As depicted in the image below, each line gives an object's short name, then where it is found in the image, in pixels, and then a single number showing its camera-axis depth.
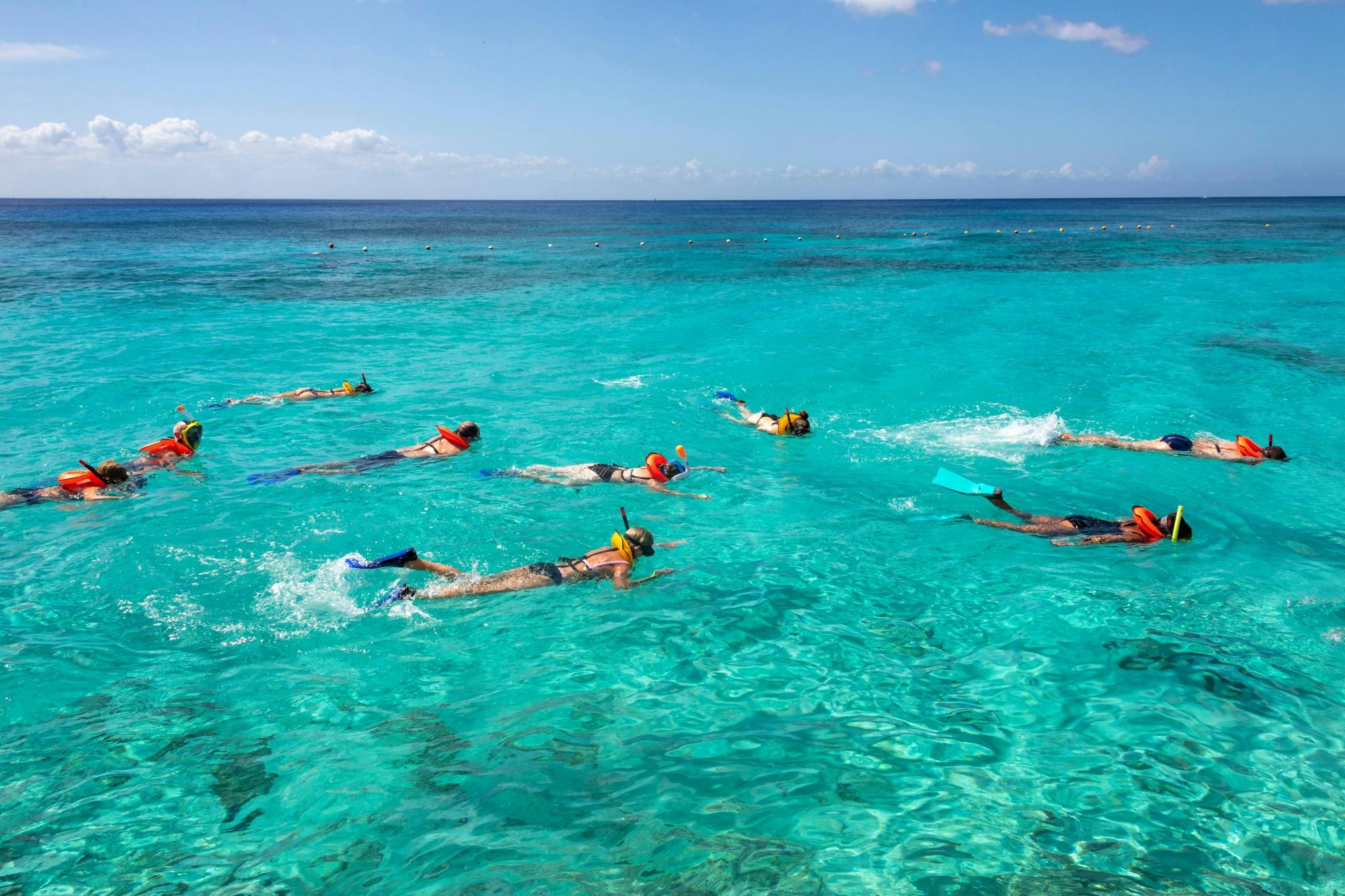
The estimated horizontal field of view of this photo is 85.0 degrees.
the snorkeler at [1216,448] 14.86
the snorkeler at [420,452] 14.38
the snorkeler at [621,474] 13.51
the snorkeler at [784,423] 17.09
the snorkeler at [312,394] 19.12
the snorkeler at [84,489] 12.55
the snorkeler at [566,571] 9.80
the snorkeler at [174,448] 14.47
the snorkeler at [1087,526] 11.20
